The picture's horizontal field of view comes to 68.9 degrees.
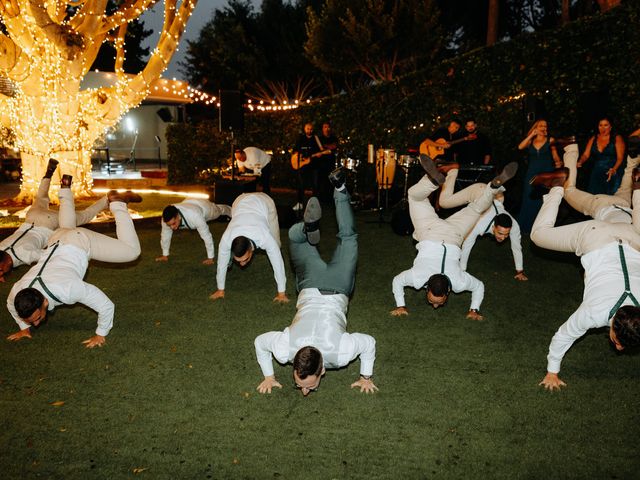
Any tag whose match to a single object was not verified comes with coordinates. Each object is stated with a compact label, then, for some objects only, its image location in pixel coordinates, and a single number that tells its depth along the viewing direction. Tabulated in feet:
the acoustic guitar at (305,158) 34.18
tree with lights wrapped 31.22
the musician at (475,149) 27.12
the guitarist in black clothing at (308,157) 34.14
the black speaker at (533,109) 25.36
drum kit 31.19
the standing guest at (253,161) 33.55
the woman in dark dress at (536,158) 23.35
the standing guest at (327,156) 34.76
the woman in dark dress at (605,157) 22.52
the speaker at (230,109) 34.96
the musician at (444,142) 28.04
